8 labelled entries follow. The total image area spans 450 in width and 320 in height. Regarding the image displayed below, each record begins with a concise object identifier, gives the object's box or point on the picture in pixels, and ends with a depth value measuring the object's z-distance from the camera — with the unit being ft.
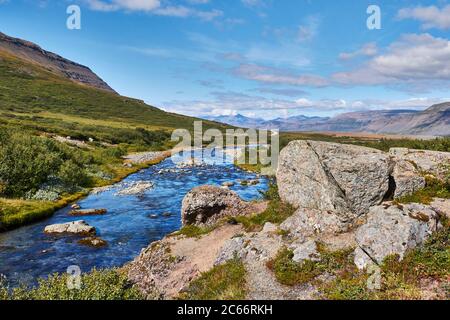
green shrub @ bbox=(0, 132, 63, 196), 170.71
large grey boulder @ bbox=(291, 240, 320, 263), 65.72
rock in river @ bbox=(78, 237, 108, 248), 116.16
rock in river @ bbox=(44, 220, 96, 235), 127.75
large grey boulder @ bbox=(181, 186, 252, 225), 108.47
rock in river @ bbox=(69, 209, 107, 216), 156.04
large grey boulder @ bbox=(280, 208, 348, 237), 75.31
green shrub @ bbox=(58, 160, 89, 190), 202.90
